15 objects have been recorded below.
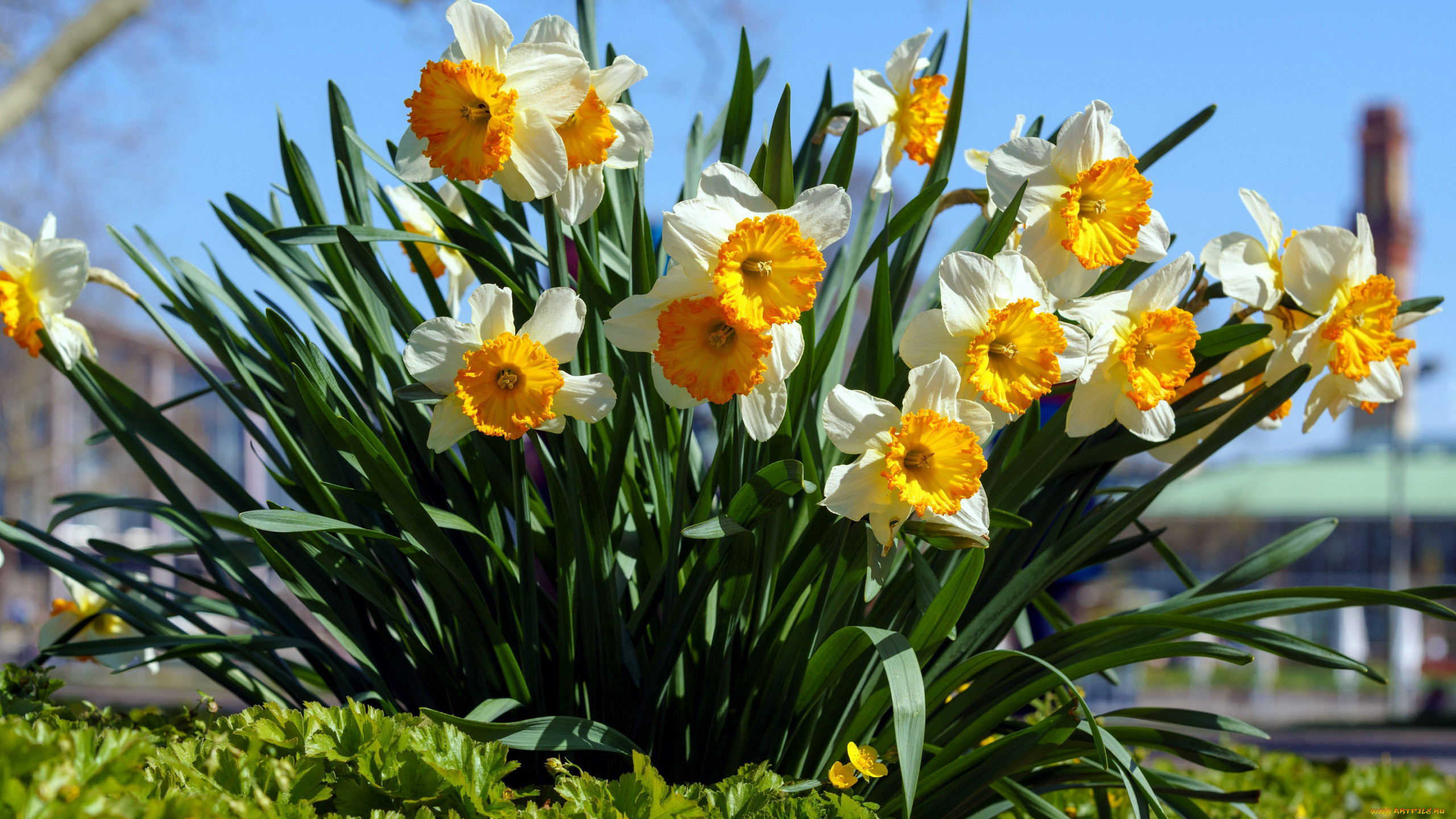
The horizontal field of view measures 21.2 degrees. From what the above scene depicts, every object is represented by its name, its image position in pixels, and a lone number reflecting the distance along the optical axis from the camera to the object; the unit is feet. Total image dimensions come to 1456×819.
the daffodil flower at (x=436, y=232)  5.81
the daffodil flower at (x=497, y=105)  5.20
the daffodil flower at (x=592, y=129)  5.29
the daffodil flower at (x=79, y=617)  6.07
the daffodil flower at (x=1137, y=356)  5.32
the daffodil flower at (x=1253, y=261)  5.54
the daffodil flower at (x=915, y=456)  5.17
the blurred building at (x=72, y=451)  67.87
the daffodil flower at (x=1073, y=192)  5.34
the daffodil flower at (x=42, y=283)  5.63
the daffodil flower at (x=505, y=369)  5.20
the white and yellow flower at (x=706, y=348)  5.13
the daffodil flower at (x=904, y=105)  5.63
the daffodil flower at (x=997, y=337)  5.23
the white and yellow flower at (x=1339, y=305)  5.50
